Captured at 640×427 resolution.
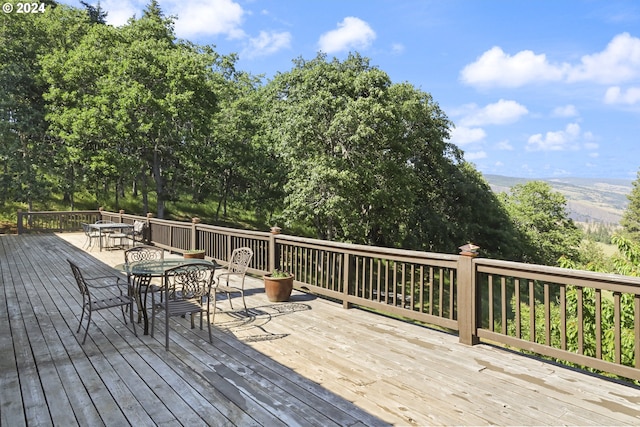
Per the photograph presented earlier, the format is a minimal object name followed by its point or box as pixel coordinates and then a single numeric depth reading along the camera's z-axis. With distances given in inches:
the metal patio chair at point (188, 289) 138.5
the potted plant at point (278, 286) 210.2
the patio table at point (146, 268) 153.6
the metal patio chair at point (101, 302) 146.0
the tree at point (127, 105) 648.4
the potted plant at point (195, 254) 280.7
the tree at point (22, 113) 630.5
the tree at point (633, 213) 1859.0
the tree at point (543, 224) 944.3
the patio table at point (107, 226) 410.3
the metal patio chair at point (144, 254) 211.0
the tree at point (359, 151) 554.3
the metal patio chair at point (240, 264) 179.8
